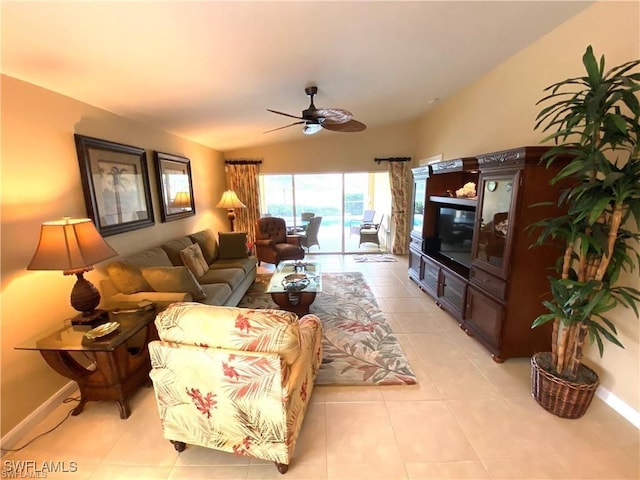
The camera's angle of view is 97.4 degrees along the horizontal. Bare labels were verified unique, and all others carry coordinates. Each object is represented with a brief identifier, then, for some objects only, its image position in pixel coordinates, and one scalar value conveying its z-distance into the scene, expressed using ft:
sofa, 8.44
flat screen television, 10.88
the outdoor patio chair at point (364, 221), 25.13
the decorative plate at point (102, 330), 6.24
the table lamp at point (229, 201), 17.24
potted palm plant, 5.33
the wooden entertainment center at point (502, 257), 7.55
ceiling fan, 9.49
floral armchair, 4.69
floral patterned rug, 7.98
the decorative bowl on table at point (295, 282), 10.92
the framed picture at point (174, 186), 12.35
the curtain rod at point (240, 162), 20.49
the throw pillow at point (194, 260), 11.42
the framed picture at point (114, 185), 8.27
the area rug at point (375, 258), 20.17
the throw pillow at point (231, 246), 14.90
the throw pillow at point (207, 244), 13.98
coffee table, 10.82
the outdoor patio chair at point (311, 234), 21.04
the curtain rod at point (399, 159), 20.42
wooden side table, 6.07
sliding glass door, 21.98
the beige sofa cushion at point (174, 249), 11.55
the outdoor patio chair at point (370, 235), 22.82
